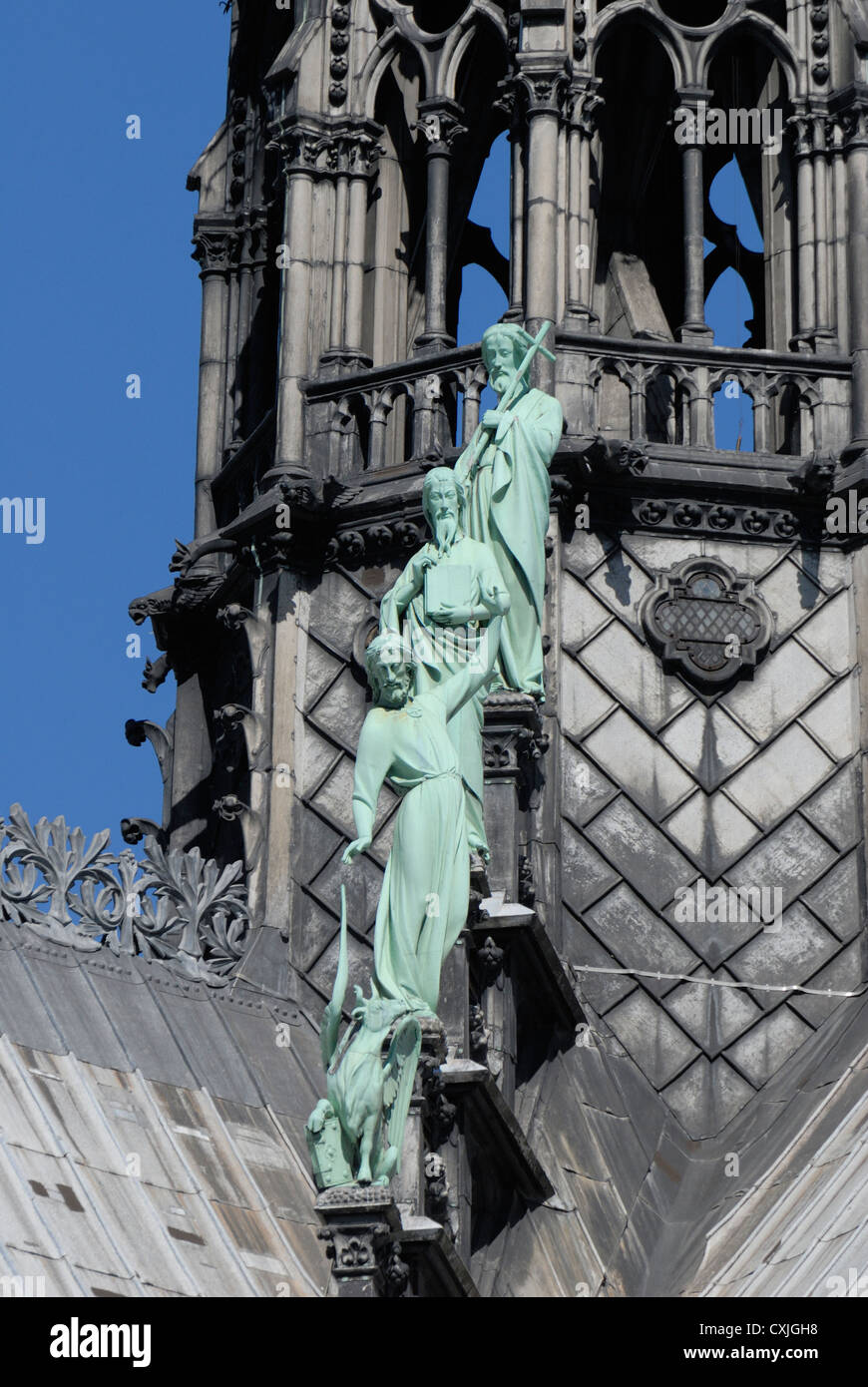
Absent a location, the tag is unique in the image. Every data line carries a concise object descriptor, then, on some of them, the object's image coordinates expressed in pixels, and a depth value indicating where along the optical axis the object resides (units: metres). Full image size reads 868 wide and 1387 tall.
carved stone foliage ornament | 37.84
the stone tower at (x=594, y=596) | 39.31
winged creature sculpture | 31.08
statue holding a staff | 39.31
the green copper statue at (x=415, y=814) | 33.38
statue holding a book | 35.50
